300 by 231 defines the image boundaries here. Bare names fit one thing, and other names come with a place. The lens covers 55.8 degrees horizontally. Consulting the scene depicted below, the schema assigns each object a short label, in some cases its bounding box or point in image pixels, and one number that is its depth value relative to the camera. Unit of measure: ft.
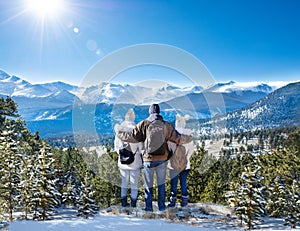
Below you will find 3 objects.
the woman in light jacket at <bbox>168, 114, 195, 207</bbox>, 24.25
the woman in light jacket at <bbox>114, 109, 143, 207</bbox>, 23.53
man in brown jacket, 22.17
